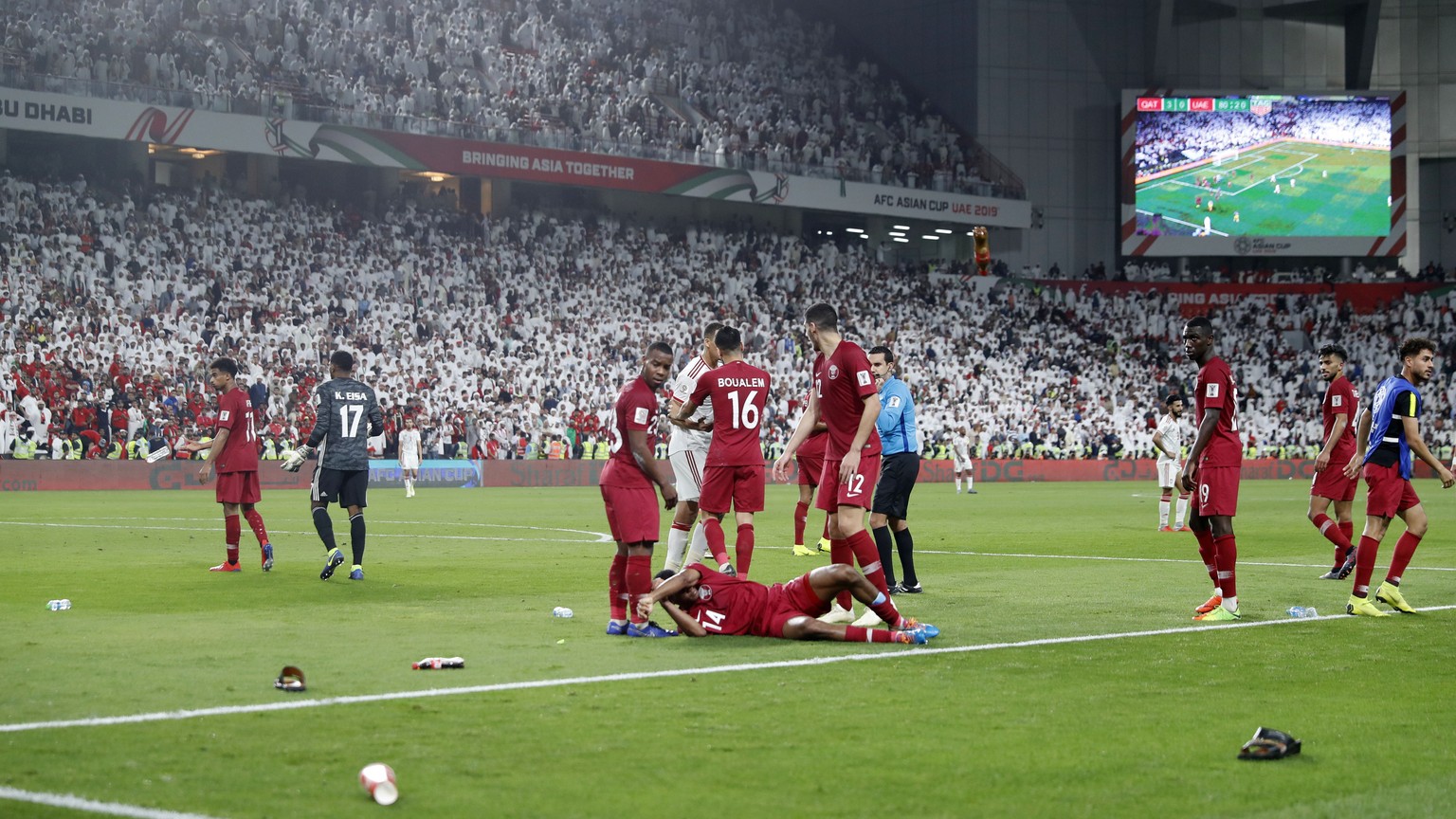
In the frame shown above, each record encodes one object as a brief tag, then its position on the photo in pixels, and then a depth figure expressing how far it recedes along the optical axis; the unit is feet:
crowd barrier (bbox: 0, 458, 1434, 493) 126.00
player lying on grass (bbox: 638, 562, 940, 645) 34.81
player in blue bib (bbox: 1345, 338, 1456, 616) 42.06
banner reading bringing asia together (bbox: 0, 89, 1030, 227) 146.30
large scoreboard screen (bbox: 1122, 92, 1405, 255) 217.56
